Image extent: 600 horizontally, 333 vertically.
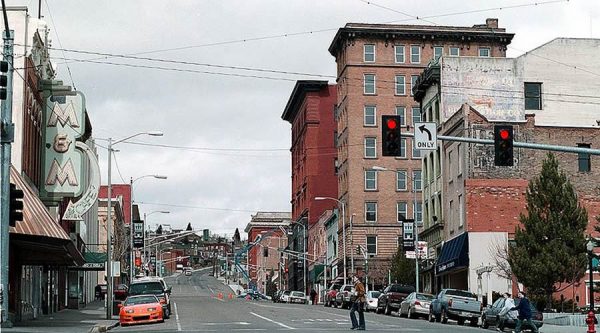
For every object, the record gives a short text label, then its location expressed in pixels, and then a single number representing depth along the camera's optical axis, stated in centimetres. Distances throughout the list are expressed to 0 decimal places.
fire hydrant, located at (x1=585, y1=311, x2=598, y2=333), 3247
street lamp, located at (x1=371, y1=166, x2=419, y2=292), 6712
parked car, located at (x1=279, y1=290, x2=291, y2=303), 10203
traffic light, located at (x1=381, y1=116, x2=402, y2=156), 2917
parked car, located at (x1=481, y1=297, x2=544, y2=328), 4162
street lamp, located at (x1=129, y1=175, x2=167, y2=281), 8766
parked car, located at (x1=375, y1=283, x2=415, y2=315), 6156
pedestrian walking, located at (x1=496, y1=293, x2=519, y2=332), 4109
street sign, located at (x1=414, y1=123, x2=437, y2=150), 3162
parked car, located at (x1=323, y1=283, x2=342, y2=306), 8104
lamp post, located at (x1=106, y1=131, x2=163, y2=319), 5100
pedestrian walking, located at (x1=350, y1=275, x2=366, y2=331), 3619
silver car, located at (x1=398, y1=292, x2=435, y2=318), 5466
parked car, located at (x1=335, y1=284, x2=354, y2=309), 7375
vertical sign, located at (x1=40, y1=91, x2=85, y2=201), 4756
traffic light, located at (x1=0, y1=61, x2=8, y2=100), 2612
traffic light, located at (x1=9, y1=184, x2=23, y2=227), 2811
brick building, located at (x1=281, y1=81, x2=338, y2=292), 12606
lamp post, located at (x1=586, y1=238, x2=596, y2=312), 4200
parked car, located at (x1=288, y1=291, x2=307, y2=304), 9975
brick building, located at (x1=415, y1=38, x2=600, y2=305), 6638
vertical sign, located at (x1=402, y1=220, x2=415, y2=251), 7062
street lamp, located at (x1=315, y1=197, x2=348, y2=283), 9446
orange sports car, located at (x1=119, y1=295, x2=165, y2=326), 4597
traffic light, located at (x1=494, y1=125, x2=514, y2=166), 2972
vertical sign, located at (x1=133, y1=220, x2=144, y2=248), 9484
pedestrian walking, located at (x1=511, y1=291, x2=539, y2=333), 3462
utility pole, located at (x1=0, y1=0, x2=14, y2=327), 2831
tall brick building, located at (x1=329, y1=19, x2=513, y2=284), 10400
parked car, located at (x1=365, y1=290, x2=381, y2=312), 6762
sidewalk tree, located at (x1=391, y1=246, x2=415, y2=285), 7788
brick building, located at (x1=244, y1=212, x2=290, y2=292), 18025
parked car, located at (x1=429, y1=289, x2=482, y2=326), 4969
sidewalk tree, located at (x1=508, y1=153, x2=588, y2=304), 5269
